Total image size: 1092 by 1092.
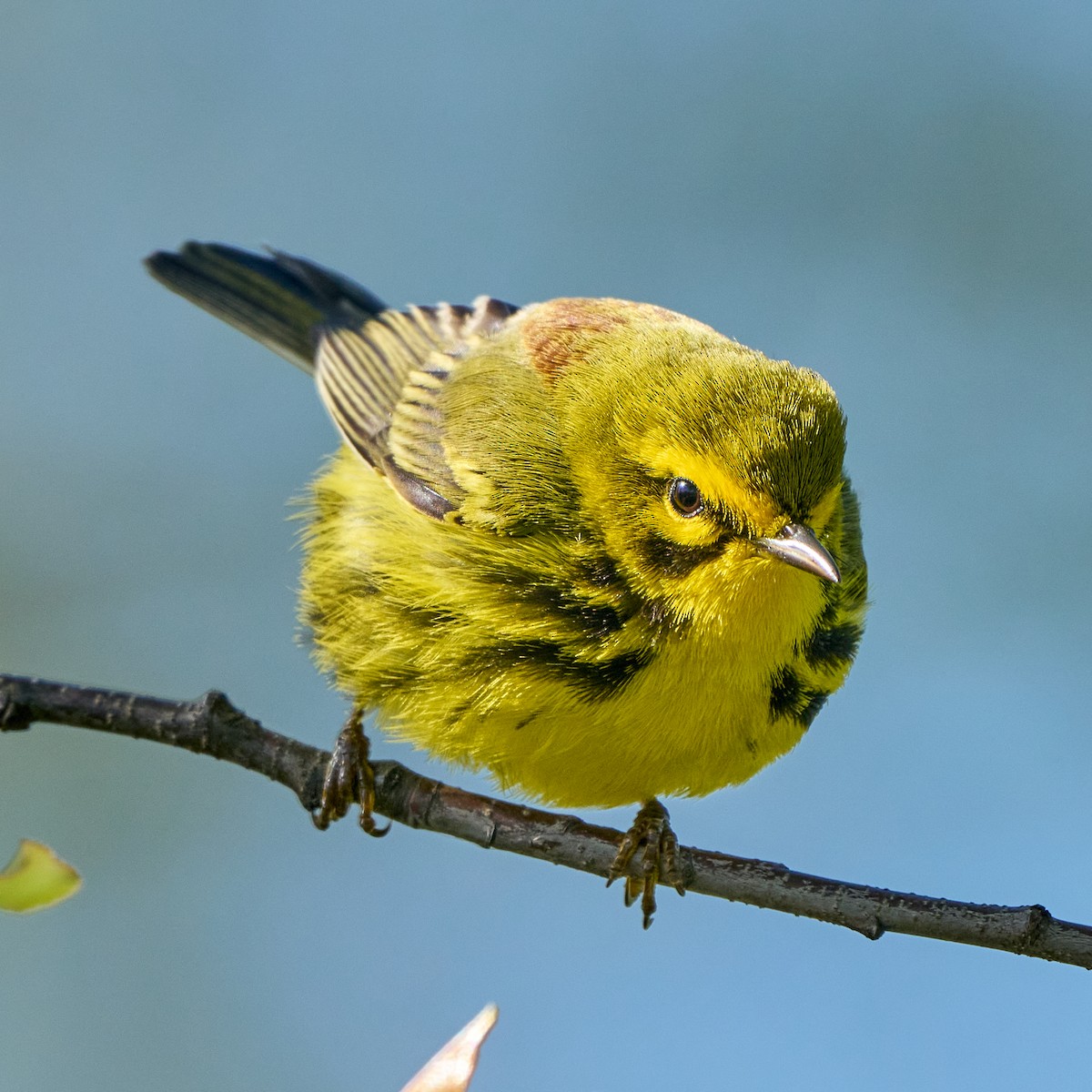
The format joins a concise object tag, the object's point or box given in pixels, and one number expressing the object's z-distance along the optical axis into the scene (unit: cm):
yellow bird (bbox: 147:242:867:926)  579
